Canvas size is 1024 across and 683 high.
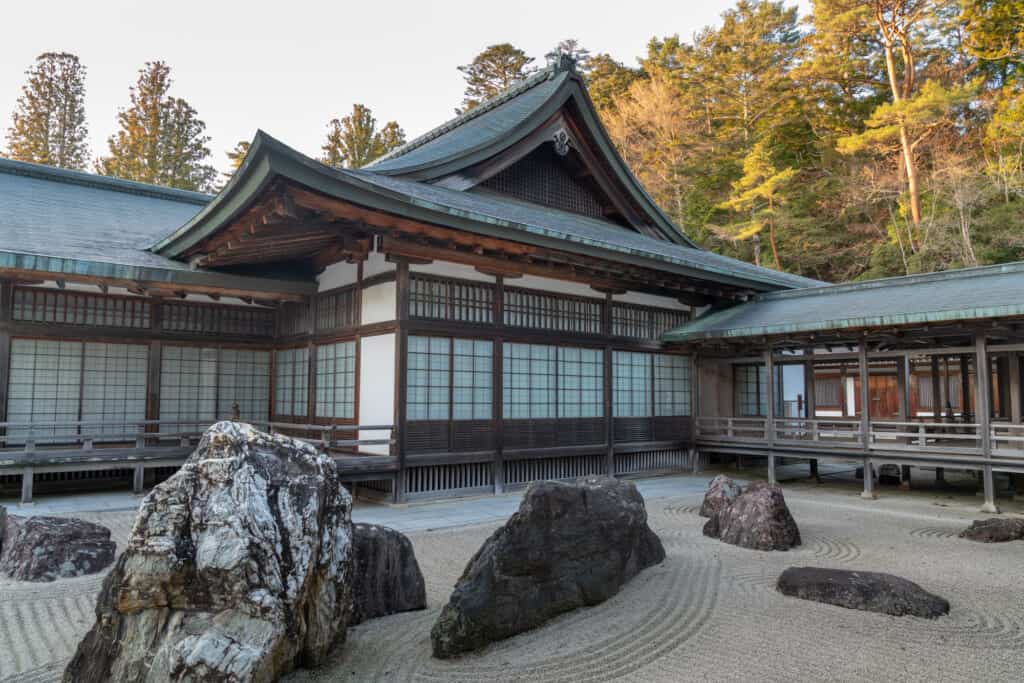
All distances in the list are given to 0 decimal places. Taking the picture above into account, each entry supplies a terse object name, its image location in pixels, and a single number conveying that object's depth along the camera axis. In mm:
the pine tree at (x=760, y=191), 27984
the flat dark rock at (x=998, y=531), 7820
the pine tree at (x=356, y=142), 38656
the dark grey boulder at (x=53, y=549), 5852
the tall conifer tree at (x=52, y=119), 35281
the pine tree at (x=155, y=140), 34688
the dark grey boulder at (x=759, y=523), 7445
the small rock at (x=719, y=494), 8676
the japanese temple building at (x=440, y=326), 9680
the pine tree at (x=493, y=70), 43625
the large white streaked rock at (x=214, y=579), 3344
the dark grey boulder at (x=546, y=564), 4496
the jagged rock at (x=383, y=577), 5059
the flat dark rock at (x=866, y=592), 5141
